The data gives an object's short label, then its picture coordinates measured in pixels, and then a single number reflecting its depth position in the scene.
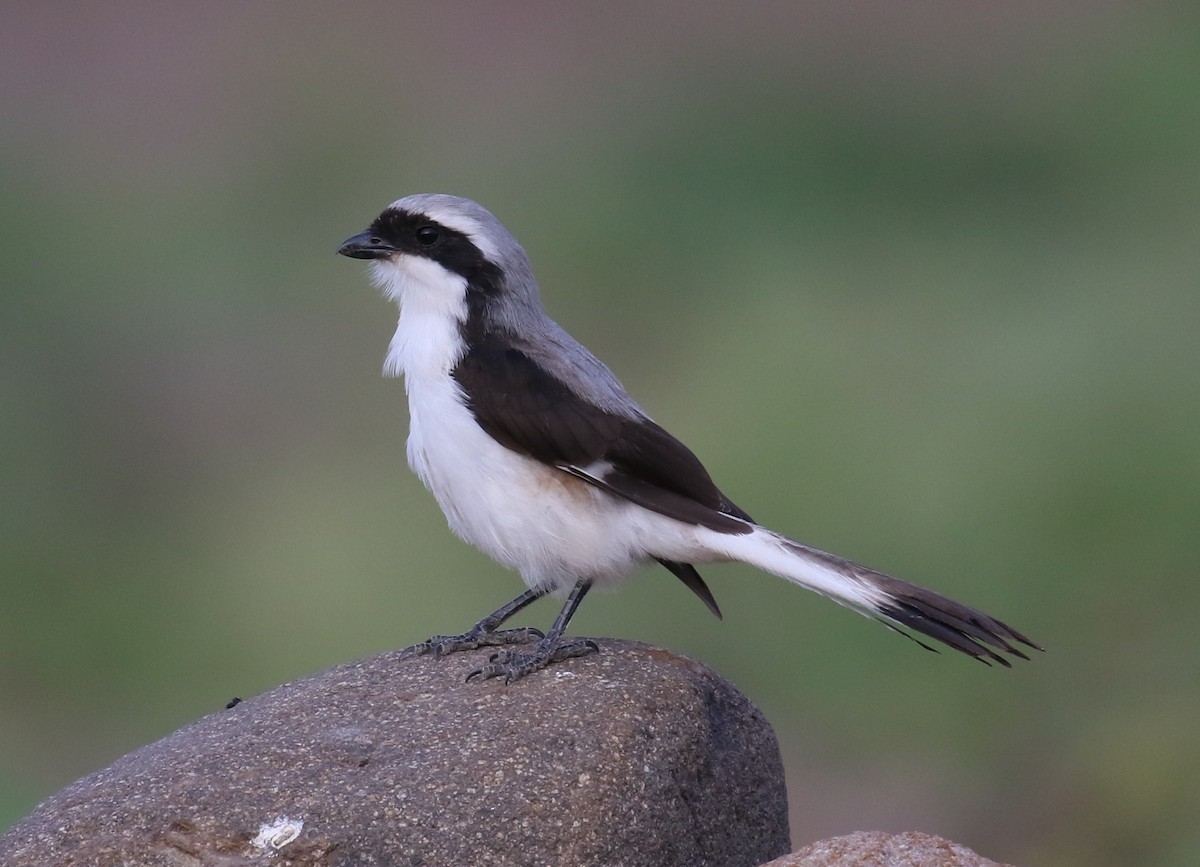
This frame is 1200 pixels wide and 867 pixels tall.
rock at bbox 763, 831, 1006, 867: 13.11
